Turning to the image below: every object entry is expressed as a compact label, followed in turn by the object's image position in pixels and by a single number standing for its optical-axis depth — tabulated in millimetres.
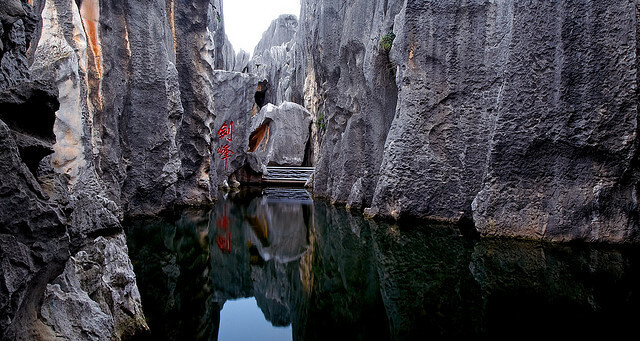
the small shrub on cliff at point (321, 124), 15757
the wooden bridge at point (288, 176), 20938
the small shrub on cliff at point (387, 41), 9039
